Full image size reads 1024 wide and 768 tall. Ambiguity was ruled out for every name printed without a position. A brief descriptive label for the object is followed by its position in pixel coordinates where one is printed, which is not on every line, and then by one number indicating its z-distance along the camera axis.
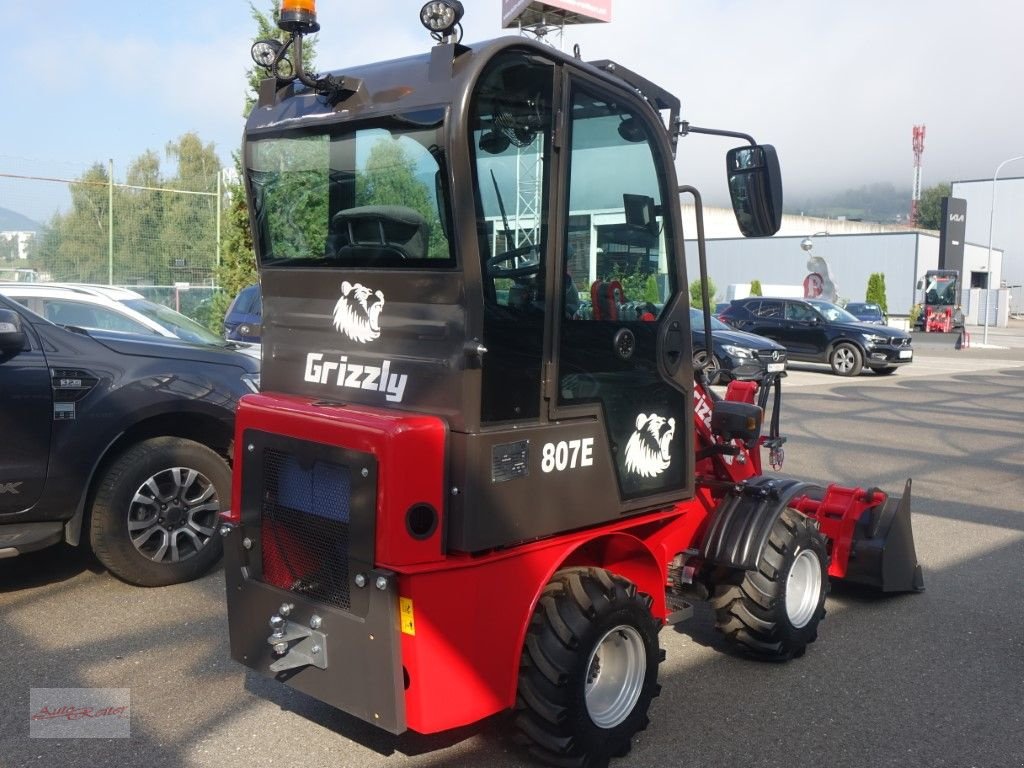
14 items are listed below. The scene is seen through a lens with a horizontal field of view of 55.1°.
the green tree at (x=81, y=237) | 16.59
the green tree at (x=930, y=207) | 125.94
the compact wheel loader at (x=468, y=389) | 3.25
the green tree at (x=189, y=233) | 18.12
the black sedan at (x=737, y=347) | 18.16
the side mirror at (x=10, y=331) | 5.05
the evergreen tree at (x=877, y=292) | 45.69
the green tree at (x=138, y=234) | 17.34
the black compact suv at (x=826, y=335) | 21.94
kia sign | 46.56
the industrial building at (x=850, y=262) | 54.00
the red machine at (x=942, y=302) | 38.25
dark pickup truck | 5.22
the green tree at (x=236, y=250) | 16.91
